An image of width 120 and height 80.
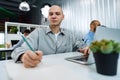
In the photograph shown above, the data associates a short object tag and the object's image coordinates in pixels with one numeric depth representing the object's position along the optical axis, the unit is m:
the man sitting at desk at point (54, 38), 1.23
